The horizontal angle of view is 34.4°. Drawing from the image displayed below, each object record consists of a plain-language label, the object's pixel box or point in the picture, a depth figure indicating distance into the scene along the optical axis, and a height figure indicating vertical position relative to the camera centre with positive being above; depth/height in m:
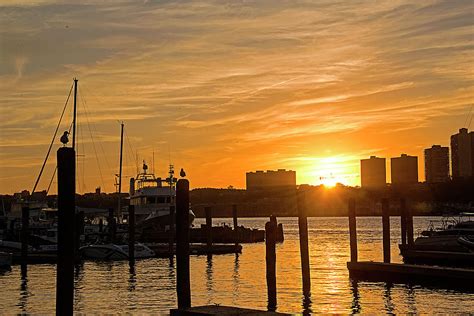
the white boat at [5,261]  52.53 -2.05
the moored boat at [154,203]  87.62 +2.99
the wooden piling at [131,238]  57.22 -0.72
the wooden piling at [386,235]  46.03 -0.67
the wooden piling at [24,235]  53.22 -0.35
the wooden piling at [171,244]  60.66 -1.28
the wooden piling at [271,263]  31.91 -1.56
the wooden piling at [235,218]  71.88 +0.79
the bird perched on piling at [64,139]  23.75 +2.82
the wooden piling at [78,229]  56.16 +0.04
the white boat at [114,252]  61.47 -1.85
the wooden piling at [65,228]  21.31 +0.04
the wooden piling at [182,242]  25.84 -0.49
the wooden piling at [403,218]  59.51 +0.43
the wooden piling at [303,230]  35.81 -0.21
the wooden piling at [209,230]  64.38 -0.25
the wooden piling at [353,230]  42.53 -0.30
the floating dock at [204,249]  64.94 -1.94
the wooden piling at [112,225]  68.00 +0.35
